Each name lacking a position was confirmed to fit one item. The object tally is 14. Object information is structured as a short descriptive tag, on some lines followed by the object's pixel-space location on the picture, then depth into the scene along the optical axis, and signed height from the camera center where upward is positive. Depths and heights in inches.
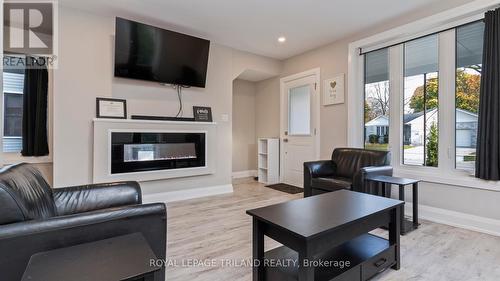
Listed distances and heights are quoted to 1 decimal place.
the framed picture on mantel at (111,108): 125.5 +16.1
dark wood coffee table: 51.8 -23.1
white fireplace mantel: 122.7 -2.1
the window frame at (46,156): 123.1 -9.4
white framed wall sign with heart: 153.4 +33.2
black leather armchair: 106.4 -15.3
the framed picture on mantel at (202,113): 155.4 +16.8
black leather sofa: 40.1 -16.5
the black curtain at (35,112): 126.3 +13.8
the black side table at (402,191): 96.5 -20.7
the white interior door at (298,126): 173.9 +11.0
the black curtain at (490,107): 94.6 +14.2
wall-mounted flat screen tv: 124.6 +47.5
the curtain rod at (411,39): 107.4 +53.0
